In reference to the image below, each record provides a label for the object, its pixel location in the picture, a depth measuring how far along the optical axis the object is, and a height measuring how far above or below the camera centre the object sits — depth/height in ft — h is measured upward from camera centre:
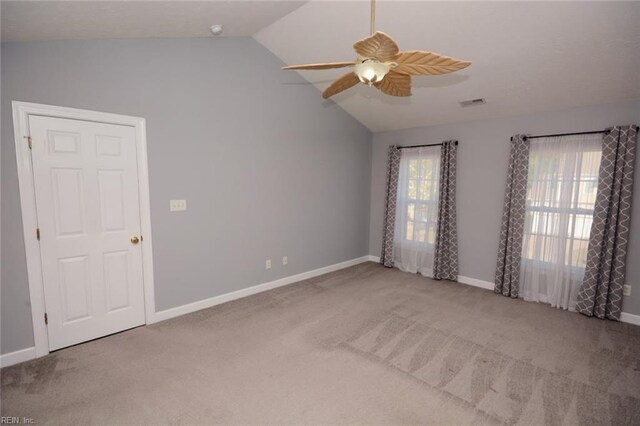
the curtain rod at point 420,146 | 14.26 +2.39
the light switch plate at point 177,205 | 10.18 -0.58
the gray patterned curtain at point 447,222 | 14.43 -1.52
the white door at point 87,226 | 7.98 -1.13
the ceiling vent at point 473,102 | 12.07 +3.73
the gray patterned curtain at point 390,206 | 16.44 -0.88
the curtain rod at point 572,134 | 10.58 +2.26
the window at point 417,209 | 15.29 -0.97
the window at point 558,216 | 11.10 -0.92
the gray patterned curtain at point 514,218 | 12.36 -1.13
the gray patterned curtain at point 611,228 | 10.14 -1.25
